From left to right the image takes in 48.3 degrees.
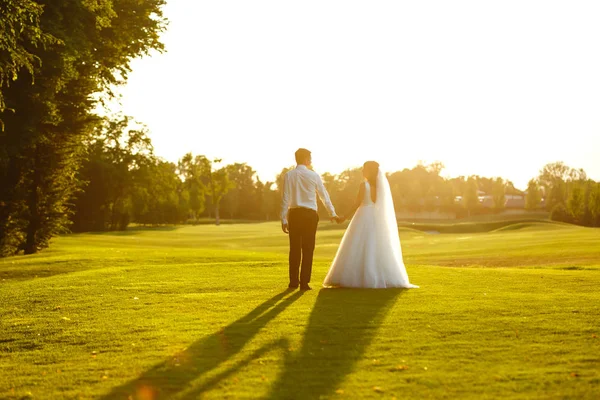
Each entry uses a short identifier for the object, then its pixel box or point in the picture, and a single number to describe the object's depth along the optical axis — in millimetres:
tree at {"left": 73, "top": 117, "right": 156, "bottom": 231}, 70125
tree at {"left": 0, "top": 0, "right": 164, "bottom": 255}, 23047
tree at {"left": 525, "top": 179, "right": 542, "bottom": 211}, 116250
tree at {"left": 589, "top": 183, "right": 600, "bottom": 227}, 80812
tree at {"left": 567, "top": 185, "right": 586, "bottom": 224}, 84188
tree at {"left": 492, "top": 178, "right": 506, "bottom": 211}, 120562
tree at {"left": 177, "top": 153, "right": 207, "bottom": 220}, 104750
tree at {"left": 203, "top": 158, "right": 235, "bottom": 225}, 103188
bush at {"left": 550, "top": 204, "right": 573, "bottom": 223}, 88038
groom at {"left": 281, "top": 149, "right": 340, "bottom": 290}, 13352
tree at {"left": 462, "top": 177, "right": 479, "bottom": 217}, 116688
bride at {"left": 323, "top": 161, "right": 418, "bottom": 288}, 14102
